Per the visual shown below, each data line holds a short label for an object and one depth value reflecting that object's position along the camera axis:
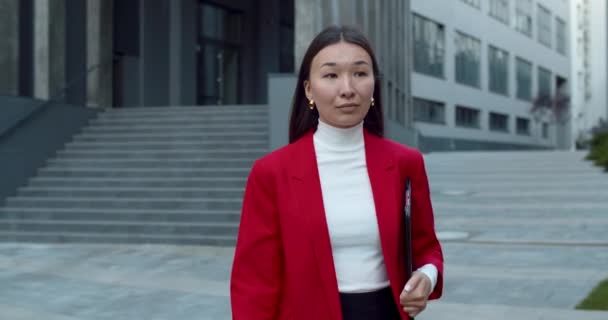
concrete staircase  12.59
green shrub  21.60
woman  2.44
